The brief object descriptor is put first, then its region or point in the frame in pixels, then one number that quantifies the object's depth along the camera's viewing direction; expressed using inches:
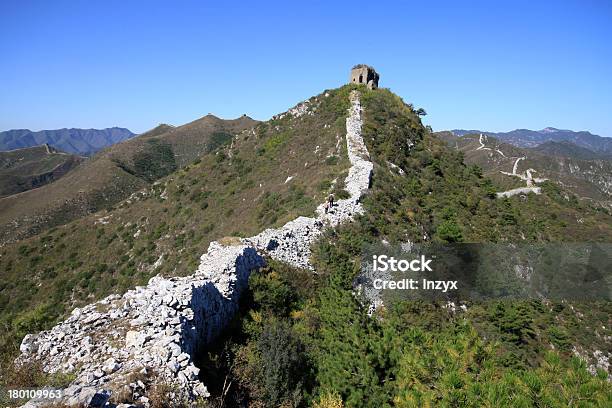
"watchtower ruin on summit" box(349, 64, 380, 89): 2096.5
